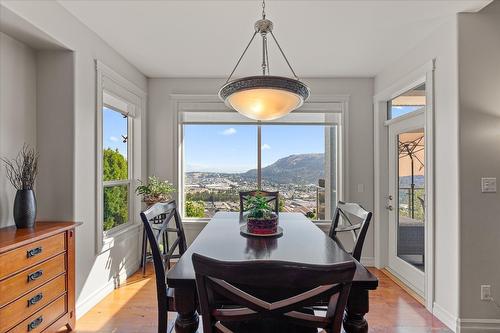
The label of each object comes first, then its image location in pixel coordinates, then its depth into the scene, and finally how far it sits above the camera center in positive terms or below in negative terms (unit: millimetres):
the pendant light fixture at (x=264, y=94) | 1658 +463
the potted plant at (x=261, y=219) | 2021 -373
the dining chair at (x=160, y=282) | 1670 -681
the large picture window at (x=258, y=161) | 4035 +94
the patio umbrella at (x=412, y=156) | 3010 +130
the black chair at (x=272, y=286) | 812 -368
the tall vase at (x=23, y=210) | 2004 -300
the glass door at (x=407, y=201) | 3018 -387
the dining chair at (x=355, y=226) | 1767 -395
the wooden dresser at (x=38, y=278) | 1675 -734
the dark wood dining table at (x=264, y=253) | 1260 -489
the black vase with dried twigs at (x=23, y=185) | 2010 -126
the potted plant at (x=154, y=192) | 3393 -297
